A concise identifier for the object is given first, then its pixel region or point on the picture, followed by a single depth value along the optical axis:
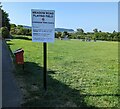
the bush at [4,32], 16.99
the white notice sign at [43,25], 3.15
